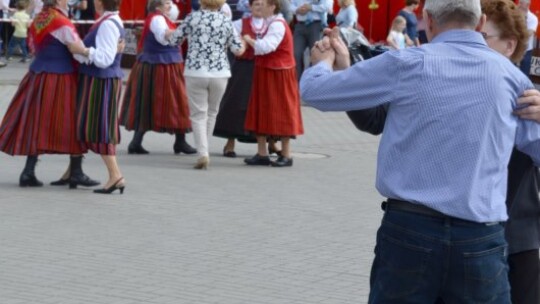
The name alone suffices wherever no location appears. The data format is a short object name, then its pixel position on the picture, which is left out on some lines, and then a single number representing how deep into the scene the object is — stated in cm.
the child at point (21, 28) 2267
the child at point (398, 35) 1909
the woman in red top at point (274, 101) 1180
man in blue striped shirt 380
